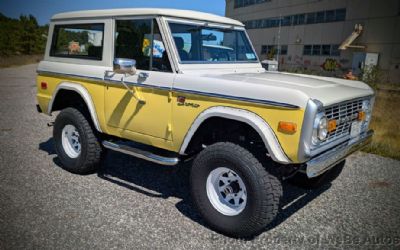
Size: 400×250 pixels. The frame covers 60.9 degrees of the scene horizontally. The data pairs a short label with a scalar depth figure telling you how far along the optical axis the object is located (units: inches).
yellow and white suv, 124.3
